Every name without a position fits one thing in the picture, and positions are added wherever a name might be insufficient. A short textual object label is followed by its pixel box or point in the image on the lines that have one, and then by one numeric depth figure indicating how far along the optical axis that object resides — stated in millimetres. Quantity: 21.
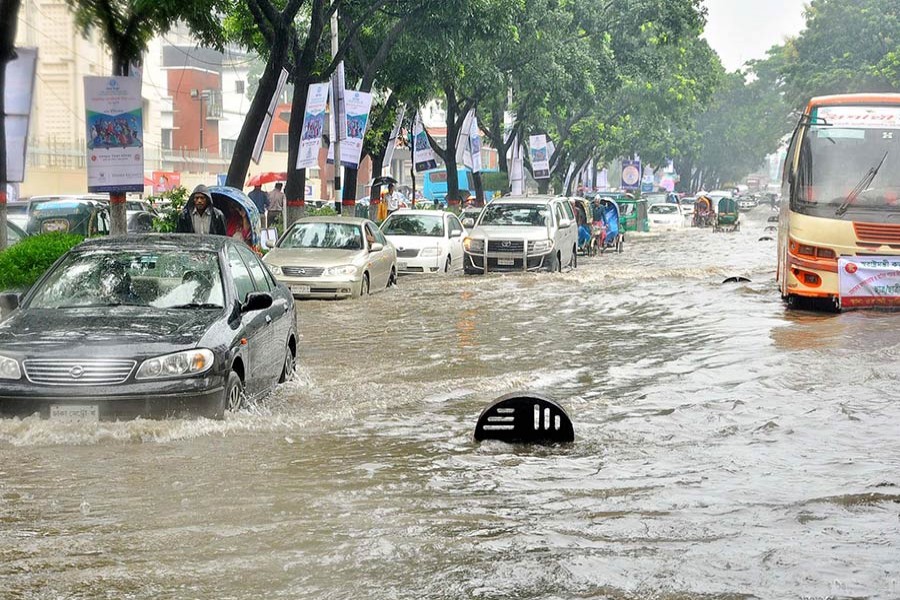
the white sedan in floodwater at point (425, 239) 26109
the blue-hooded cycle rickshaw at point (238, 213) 22609
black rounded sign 8961
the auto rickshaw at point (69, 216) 24625
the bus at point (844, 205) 17047
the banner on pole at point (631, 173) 78062
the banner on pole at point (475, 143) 42812
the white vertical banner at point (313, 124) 24953
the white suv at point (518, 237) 26000
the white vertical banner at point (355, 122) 27828
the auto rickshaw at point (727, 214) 60469
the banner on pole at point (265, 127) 25078
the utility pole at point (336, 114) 27922
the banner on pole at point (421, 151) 37741
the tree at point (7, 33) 15648
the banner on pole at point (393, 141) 35697
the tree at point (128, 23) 16453
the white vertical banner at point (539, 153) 48000
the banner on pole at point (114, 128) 16531
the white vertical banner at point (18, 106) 16703
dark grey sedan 8445
